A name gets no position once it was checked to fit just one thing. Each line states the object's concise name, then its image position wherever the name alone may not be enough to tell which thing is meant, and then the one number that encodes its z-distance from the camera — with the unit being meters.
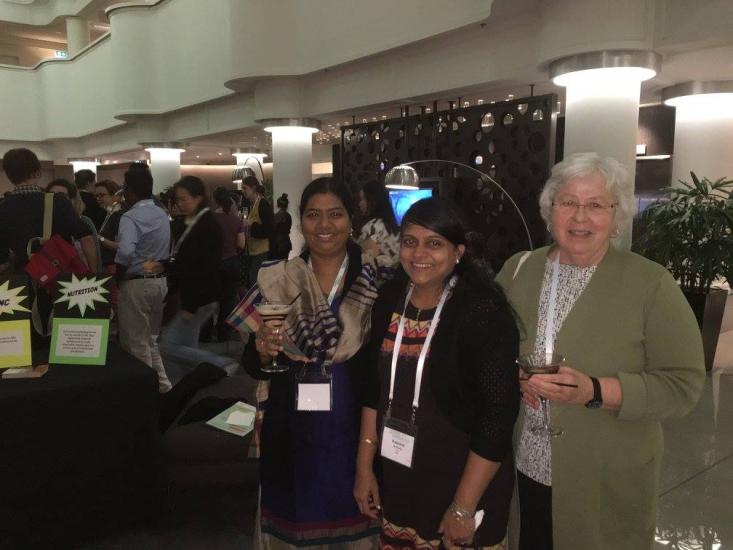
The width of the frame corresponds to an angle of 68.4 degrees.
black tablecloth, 1.96
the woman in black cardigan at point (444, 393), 1.40
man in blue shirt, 3.82
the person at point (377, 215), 3.67
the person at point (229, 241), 5.41
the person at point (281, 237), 6.65
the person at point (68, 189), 4.98
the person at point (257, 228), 6.48
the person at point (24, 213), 3.21
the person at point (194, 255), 4.01
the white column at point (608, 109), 4.42
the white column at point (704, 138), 5.94
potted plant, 4.46
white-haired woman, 1.36
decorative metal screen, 5.77
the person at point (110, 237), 5.17
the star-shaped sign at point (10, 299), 2.10
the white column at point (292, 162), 8.78
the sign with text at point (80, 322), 2.23
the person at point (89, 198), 6.22
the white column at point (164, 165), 12.77
